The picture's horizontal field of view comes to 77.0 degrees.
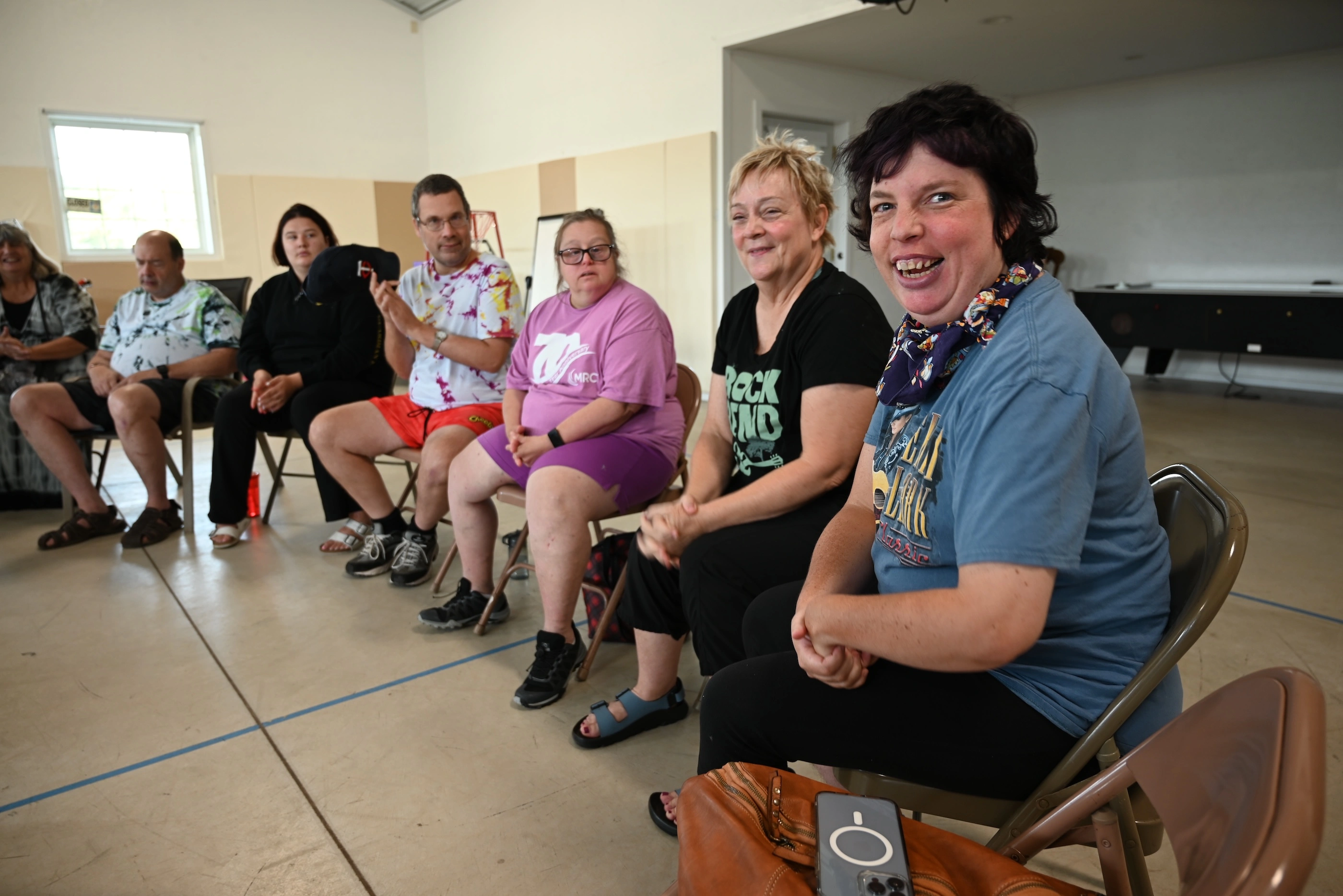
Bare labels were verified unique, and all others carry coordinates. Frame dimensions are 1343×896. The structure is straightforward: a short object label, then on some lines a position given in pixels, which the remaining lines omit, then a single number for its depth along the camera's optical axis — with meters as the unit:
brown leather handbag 0.83
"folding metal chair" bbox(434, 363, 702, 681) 2.33
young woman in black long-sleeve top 3.36
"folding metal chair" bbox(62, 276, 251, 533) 3.53
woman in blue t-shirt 0.93
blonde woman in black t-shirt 1.65
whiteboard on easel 8.24
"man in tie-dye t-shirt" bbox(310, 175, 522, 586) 2.91
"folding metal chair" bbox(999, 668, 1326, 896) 0.57
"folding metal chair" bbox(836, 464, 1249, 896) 0.97
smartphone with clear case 0.80
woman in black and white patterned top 3.78
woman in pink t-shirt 2.21
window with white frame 7.79
